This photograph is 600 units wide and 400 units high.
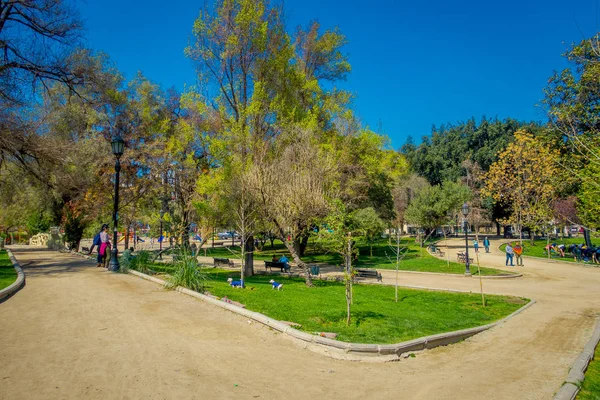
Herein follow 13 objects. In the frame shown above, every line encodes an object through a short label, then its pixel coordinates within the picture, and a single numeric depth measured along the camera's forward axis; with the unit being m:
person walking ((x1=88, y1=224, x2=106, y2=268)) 15.04
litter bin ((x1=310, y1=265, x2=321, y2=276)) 20.27
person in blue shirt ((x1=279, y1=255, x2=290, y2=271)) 21.38
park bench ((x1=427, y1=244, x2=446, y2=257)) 31.78
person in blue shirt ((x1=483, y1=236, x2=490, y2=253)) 34.59
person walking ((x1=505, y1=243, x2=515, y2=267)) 24.62
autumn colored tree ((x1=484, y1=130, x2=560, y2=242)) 32.37
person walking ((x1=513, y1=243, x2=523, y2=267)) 24.45
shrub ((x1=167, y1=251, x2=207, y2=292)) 10.62
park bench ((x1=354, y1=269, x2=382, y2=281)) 18.50
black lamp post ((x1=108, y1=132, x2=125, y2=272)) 13.79
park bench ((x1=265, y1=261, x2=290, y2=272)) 21.39
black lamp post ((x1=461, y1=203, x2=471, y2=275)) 20.81
